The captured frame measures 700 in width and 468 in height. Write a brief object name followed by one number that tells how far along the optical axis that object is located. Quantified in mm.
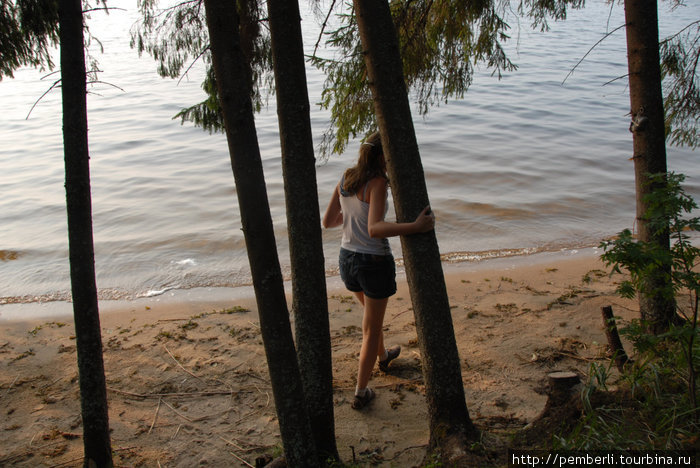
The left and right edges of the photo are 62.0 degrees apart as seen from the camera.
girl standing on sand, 4180
